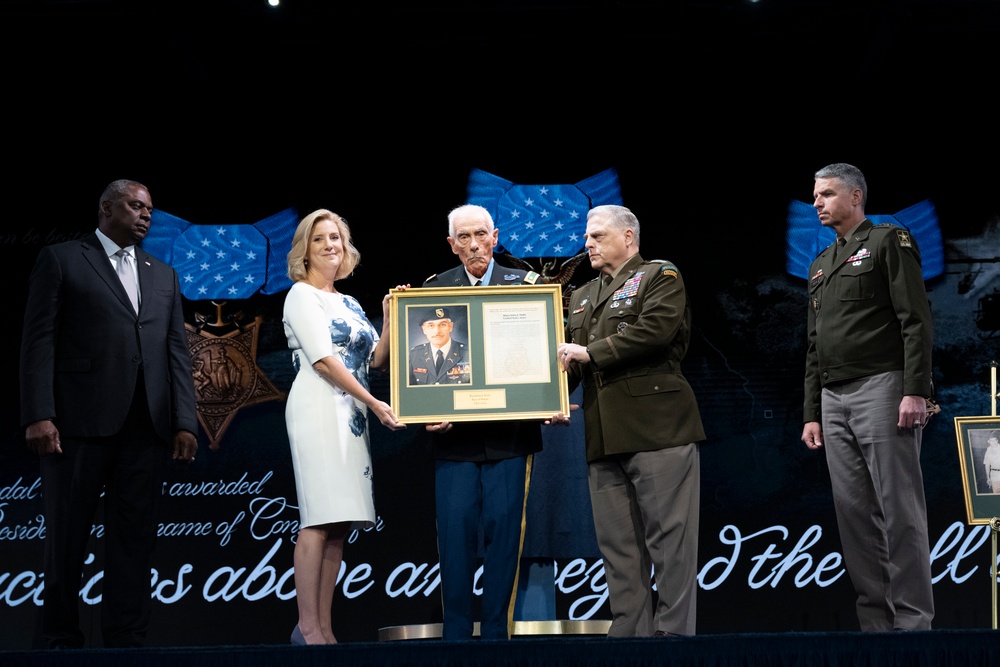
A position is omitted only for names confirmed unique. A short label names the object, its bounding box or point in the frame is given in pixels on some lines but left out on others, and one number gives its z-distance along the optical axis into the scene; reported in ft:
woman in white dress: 11.78
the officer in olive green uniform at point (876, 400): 11.45
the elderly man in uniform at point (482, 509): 11.18
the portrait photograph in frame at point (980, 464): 15.05
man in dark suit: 11.50
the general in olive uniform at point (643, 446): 11.11
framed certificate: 11.57
